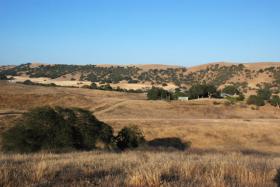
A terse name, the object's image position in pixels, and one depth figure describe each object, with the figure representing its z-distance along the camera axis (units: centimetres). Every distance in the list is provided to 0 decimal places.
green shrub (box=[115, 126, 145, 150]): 3209
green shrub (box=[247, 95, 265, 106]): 7938
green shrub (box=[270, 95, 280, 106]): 8019
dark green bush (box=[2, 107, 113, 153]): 2320
